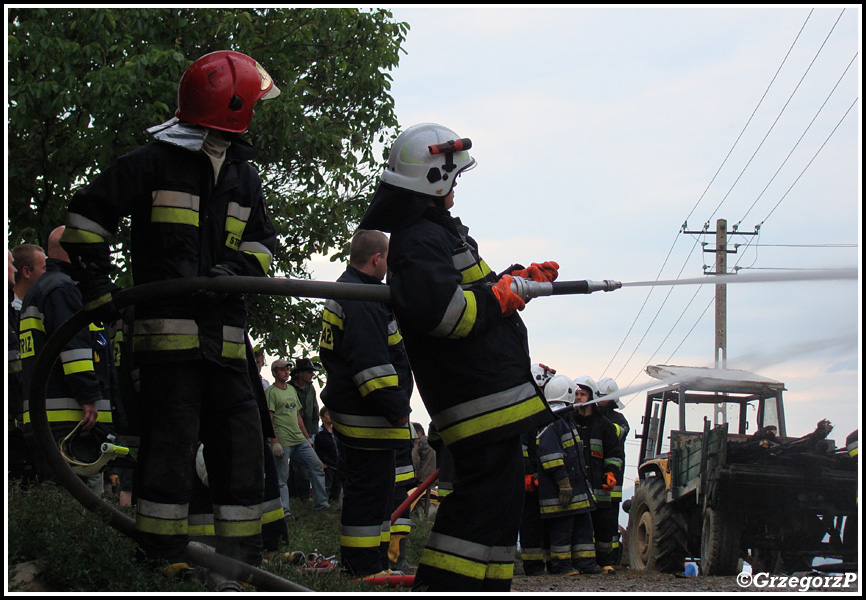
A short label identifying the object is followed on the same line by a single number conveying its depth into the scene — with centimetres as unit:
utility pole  2711
